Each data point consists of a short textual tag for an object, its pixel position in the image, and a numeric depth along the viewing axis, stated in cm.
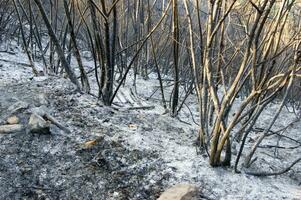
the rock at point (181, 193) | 168
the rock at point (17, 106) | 249
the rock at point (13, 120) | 235
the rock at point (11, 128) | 224
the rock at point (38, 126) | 225
